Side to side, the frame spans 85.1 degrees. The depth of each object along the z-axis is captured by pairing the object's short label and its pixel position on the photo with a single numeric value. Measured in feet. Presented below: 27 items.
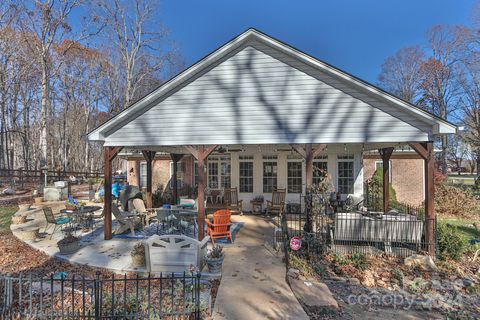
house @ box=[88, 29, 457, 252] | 23.88
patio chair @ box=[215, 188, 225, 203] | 42.60
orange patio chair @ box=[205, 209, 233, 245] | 24.31
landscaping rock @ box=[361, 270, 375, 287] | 18.46
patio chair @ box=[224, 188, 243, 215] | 40.27
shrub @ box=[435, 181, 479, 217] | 43.42
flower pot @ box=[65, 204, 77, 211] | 38.29
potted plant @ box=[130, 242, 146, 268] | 19.42
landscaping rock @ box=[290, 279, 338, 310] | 14.80
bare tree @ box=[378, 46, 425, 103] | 98.68
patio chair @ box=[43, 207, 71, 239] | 27.93
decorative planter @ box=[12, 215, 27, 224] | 34.68
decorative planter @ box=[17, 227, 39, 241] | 27.12
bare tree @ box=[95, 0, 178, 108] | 75.92
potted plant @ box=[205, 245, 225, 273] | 18.45
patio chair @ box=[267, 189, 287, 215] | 39.05
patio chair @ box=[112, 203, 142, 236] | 27.63
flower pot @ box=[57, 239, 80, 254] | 22.35
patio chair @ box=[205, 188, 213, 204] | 42.91
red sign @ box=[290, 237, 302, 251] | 20.68
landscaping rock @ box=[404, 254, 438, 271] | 20.90
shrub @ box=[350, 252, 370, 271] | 20.88
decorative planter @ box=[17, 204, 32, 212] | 44.21
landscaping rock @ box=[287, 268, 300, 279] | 17.89
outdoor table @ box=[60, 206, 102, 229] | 30.54
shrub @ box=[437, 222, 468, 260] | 22.24
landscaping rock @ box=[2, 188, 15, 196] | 57.56
